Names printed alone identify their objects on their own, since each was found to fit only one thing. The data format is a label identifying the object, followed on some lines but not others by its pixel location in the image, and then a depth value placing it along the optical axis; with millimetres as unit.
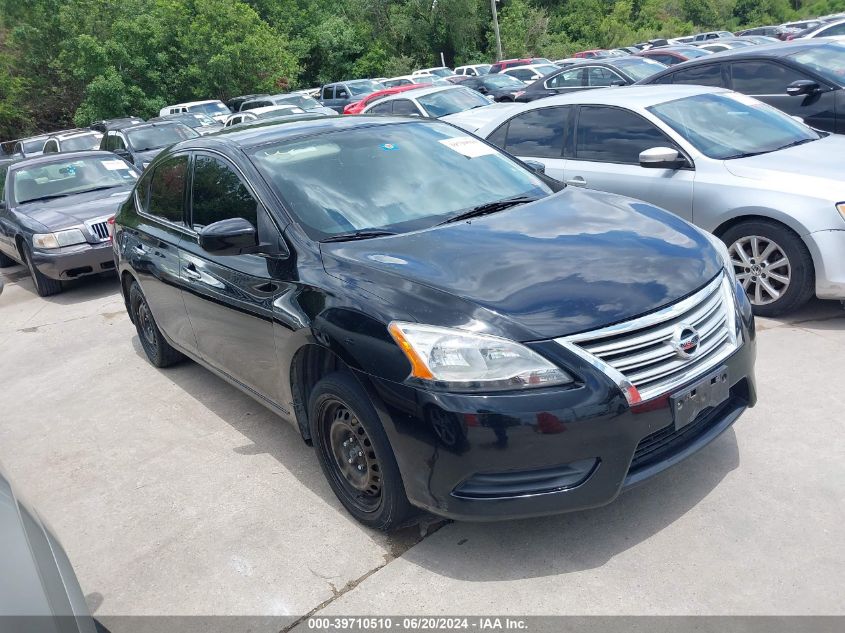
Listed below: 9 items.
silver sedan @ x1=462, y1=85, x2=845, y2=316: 5207
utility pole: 41988
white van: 24633
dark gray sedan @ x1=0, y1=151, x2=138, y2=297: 8812
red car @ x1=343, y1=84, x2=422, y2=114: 17775
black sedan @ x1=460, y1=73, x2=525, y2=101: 22809
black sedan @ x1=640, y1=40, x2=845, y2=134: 7988
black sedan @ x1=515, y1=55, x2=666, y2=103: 15734
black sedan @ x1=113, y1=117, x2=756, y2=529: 2898
